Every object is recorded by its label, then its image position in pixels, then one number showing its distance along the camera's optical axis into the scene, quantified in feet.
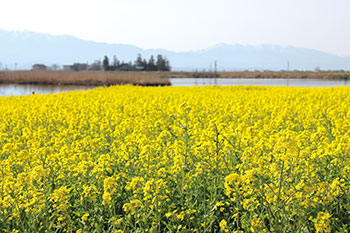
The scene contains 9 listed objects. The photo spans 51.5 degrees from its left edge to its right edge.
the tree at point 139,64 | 412.16
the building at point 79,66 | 558.15
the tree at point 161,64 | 417.08
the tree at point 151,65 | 409.08
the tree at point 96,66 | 511.40
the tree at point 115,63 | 405.72
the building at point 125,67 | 410.72
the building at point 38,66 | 558.56
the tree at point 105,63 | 384.47
